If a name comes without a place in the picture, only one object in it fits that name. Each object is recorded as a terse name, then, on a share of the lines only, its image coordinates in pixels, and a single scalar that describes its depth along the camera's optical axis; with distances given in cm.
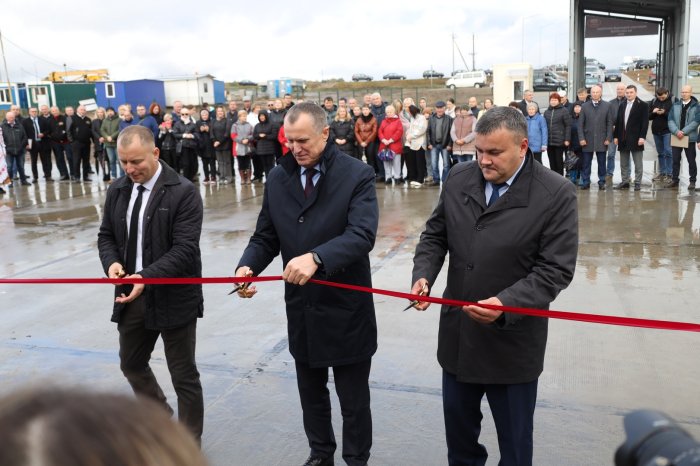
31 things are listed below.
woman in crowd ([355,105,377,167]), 1499
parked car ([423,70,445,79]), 8181
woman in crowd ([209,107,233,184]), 1605
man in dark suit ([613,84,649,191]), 1285
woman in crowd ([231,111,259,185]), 1564
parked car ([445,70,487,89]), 5572
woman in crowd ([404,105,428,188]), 1451
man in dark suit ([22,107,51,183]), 1744
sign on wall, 1888
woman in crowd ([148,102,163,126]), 1667
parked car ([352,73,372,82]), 8819
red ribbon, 308
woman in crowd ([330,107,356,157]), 1505
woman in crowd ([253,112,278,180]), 1545
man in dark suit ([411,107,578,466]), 319
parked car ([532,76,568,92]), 4847
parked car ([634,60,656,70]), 6406
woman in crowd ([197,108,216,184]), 1634
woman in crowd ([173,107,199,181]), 1588
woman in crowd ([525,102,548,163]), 1325
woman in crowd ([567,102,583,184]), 1323
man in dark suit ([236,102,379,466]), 367
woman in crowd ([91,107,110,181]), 1683
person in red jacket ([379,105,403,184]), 1456
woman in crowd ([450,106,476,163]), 1392
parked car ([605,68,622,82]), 5250
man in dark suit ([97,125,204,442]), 395
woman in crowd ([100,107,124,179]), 1636
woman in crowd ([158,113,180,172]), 1596
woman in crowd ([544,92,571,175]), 1320
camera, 90
